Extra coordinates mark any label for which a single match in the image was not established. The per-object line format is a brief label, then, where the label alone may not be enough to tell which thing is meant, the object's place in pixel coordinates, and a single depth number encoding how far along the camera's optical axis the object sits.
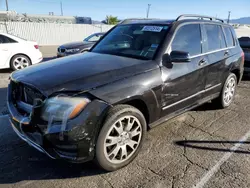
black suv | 1.91
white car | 6.43
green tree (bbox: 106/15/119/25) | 39.95
